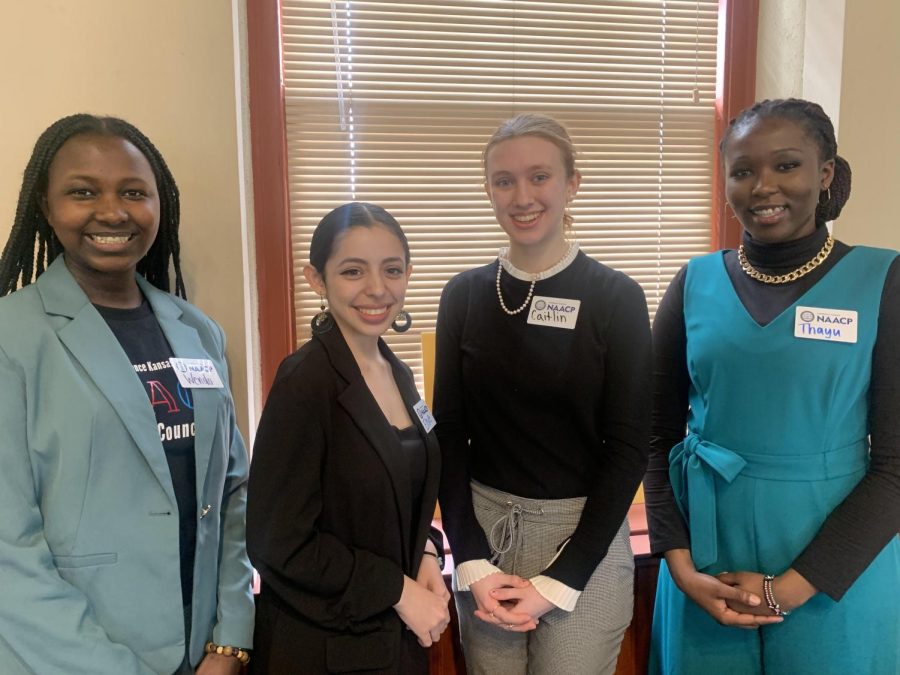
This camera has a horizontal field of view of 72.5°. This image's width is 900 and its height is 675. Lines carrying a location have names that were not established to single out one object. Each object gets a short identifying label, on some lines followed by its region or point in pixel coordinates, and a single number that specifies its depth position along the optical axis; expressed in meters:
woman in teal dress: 1.23
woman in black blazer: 1.07
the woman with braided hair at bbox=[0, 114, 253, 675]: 0.99
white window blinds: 1.83
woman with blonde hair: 1.25
